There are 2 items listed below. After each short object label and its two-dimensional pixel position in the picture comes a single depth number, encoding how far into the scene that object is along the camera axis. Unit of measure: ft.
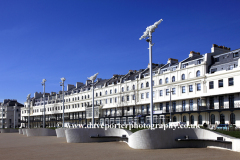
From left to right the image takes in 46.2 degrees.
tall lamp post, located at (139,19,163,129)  71.67
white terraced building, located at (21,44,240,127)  141.38
